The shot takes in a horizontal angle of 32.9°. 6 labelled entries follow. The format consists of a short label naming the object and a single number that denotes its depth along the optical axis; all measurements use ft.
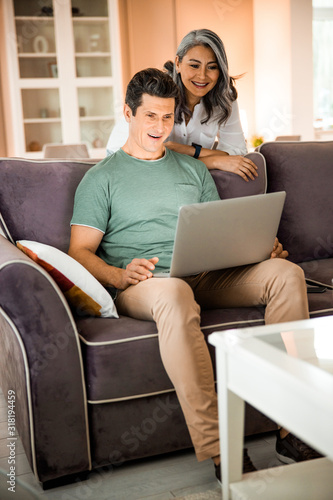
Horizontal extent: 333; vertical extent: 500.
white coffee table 2.93
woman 7.00
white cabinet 17.76
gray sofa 4.59
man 4.71
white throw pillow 5.03
